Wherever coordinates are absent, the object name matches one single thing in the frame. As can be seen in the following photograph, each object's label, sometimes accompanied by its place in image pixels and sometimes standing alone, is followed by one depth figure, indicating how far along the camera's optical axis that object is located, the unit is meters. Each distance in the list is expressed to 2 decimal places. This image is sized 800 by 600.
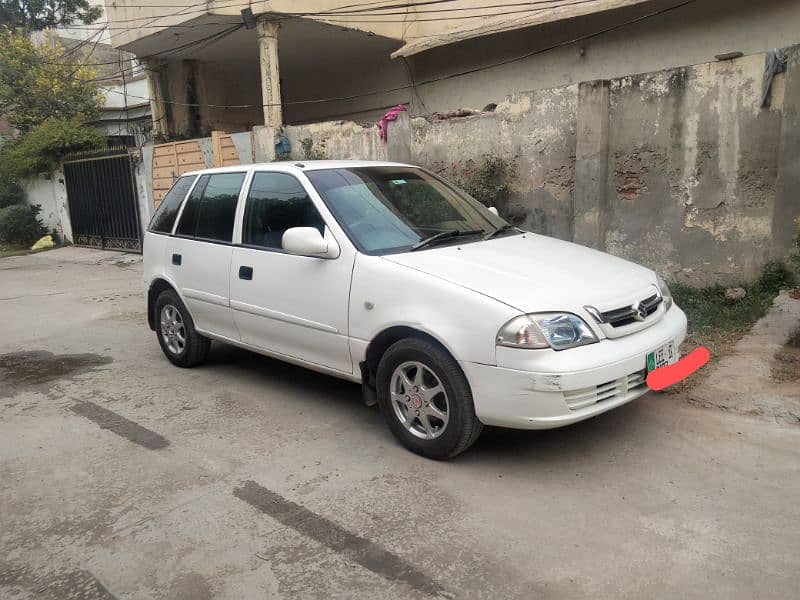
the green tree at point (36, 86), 20.72
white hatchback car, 3.34
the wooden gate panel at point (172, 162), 13.24
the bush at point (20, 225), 17.52
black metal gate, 14.97
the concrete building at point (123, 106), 23.00
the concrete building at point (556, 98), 6.42
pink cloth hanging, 9.52
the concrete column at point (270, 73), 13.30
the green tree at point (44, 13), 30.34
